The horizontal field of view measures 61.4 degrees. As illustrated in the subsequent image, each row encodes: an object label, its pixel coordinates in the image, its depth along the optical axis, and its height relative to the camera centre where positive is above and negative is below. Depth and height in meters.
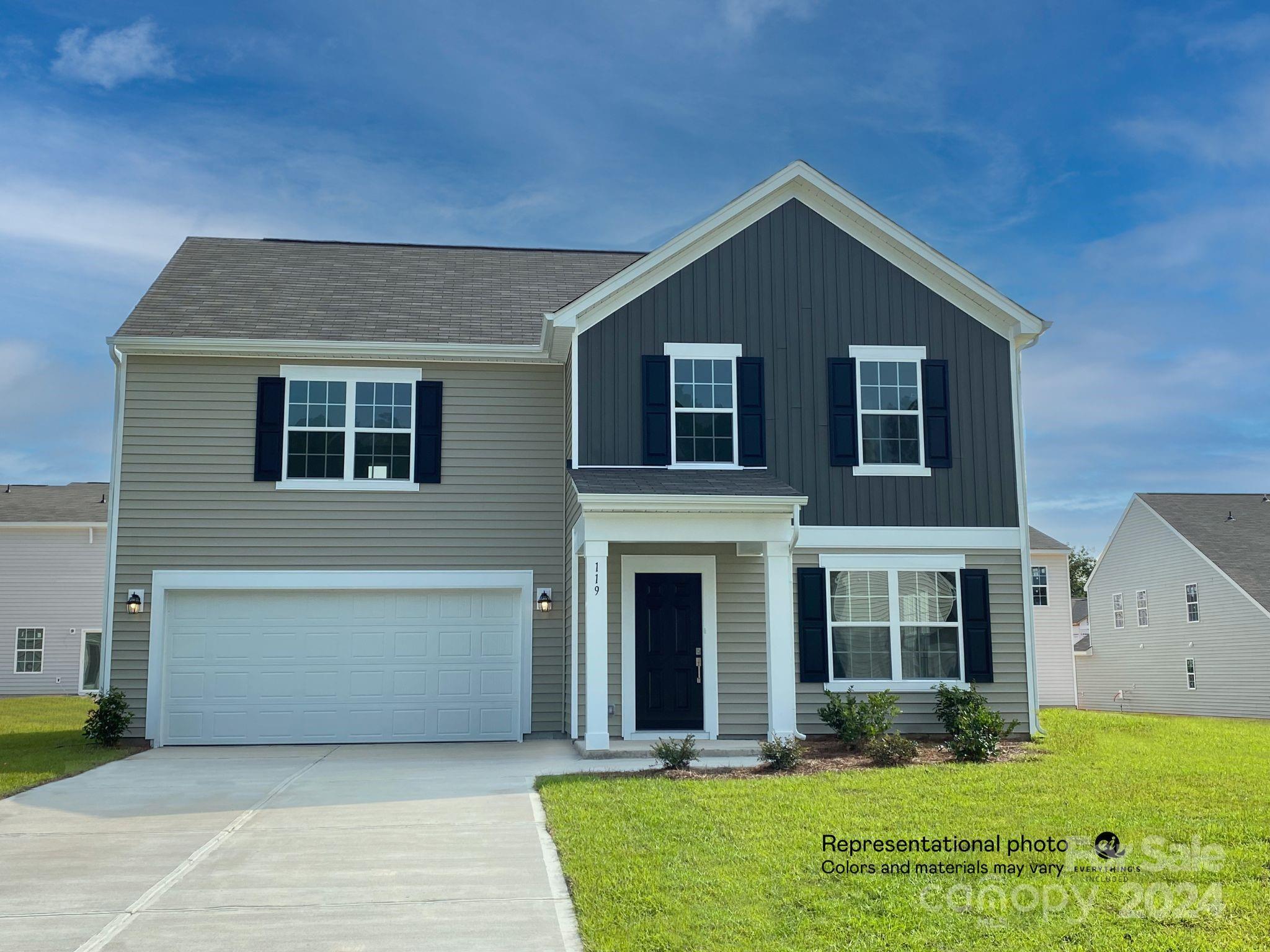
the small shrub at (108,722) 13.81 -1.40
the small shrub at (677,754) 10.86 -1.46
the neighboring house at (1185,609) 27.22 -0.03
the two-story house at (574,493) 13.88 +1.62
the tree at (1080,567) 73.44 +2.89
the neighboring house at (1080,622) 45.66 -0.61
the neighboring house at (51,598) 27.72 +0.39
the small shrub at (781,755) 11.01 -1.48
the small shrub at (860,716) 12.62 -1.28
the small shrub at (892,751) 11.62 -1.53
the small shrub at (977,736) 11.99 -1.44
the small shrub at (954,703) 13.16 -1.17
